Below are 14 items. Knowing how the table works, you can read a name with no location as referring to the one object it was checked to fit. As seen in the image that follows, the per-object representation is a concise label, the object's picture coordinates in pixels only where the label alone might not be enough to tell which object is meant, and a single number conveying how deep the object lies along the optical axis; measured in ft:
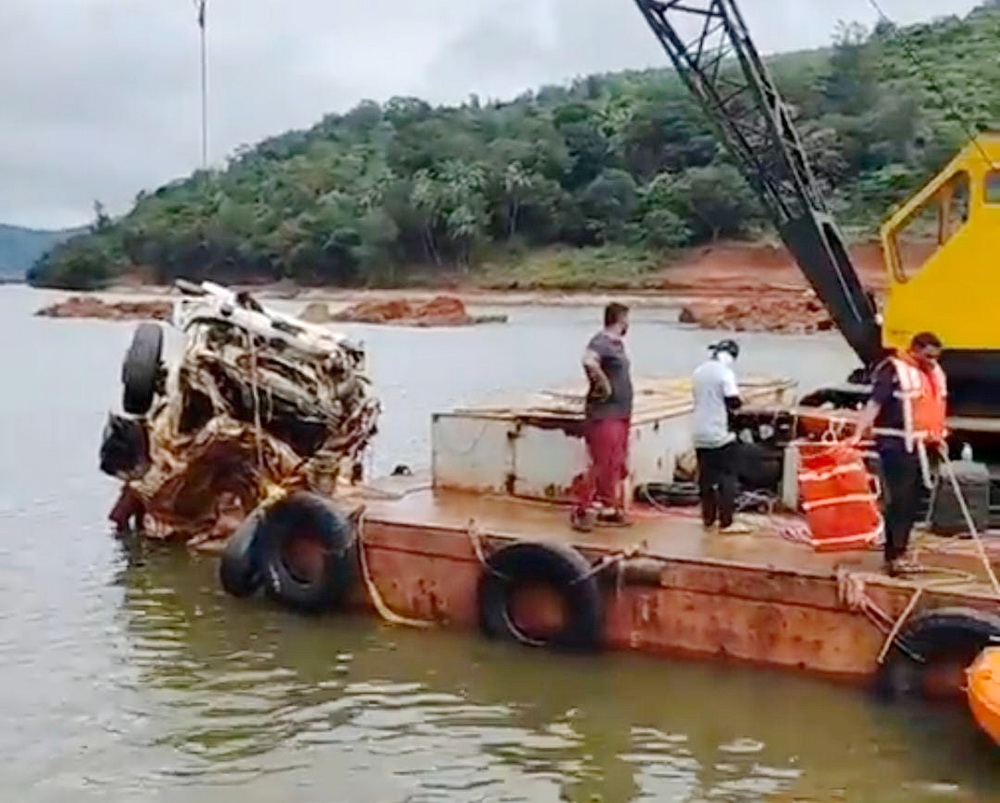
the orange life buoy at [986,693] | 30.17
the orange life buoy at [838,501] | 38.09
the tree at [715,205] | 274.57
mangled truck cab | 49.16
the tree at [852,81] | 289.33
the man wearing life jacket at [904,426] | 35.40
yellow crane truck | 43.70
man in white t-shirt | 39.96
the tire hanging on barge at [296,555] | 43.16
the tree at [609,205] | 292.81
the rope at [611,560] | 38.47
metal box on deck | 43.91
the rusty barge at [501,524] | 36.04
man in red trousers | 40.32
